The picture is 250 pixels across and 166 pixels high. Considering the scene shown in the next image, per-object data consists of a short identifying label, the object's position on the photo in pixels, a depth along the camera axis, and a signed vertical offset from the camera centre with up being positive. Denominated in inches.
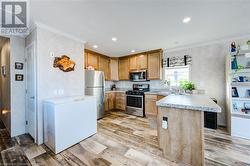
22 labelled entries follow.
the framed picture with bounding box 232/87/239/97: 112.8 -10.8
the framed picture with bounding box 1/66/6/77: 129.9 +14.8
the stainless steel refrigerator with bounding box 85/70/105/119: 149.3 -4.3
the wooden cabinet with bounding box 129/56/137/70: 194.1 +32.7
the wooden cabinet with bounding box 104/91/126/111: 191.2 -30.7
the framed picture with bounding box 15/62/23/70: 110.8 +17.0
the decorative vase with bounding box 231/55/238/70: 112.0 +17.0
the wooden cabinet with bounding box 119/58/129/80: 203.3 +25.0
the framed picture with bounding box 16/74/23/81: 111.3 +6.2
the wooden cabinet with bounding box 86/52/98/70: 166.4 +33.7
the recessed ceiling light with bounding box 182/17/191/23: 87.0 +47.9
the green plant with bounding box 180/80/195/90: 135.7 -4.3
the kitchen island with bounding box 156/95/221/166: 63.2 -28.6
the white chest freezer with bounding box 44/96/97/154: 82.1 -30.3
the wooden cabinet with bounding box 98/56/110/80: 188.1 +28.7
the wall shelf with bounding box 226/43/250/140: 102.9 -16.6
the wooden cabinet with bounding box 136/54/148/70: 181.3 +33.4
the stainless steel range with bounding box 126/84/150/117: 169.2 -30.4
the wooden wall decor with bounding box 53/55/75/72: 103.6 +18.2
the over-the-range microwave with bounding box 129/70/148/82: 181.3 +11.3
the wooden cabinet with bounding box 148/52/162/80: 167.6 +23.4
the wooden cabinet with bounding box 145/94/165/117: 159.9 -31.4
